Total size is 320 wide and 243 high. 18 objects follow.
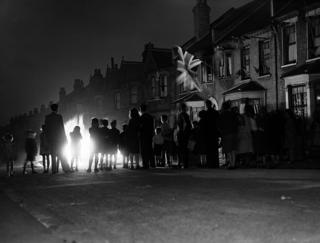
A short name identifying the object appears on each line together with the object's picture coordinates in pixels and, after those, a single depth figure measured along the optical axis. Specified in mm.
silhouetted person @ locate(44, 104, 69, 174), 10048
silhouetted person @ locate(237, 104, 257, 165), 9377
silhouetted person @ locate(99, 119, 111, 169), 10759
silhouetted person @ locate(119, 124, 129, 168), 10904
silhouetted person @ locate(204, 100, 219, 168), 9859
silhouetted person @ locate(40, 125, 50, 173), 10849
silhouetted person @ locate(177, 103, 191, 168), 10461
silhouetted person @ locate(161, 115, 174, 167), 11596
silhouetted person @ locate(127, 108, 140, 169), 10484
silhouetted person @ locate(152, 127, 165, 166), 11713
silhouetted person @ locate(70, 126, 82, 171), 11640
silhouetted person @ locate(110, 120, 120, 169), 11123
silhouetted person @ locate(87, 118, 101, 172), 10587
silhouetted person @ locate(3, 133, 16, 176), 11441
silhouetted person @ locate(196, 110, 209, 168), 9876
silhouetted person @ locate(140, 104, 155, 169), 10426
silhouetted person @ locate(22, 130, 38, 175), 11441
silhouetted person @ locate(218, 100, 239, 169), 9246
